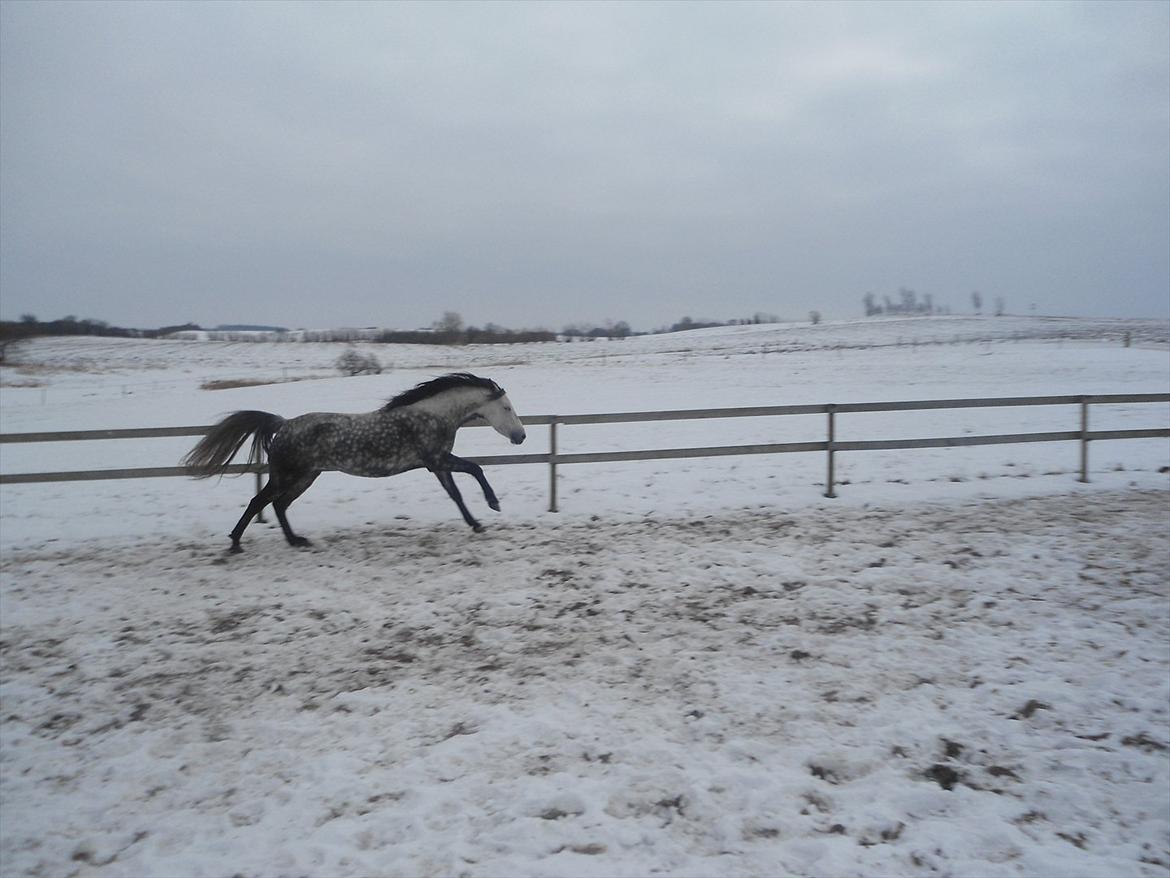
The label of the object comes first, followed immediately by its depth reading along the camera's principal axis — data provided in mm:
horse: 6328
